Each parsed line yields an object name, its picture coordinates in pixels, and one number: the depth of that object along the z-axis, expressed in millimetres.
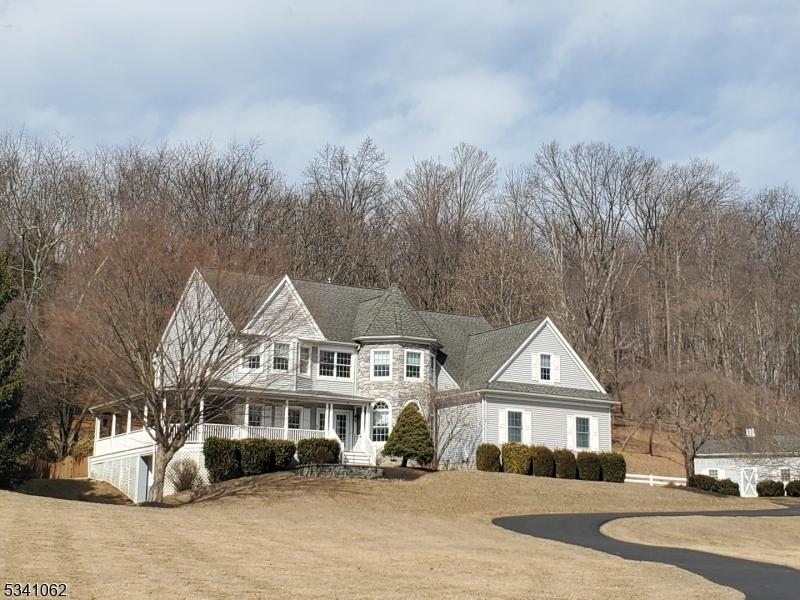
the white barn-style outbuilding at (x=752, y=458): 53216
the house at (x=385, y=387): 41875
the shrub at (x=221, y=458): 36938
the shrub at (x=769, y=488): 49000
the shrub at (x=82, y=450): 49625
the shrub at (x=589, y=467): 43750
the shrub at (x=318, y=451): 38594
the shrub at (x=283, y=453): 37875
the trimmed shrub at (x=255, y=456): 37312
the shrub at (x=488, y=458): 42281
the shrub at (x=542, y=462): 42625
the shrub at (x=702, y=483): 45531
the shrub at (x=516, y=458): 42312
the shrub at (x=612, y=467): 44156
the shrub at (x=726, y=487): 45875
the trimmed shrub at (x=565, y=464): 43188
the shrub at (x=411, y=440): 41375
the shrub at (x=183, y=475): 37406
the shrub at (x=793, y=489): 48969
